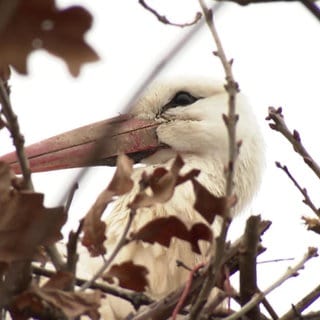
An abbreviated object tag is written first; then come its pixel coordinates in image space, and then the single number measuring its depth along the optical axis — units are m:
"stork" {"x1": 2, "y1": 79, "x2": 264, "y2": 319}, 8.23
